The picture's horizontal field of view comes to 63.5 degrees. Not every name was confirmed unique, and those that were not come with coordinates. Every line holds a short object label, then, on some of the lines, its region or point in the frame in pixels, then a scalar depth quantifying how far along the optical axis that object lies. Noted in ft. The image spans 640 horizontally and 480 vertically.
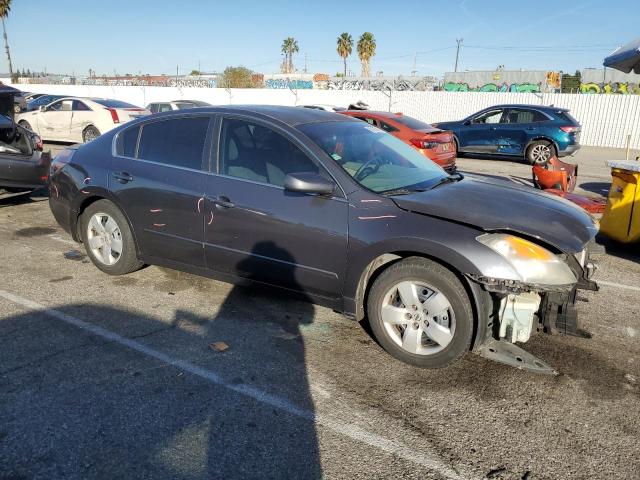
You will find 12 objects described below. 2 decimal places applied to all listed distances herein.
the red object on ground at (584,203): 20.24
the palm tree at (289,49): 317.22
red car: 34.71
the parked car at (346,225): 10.66
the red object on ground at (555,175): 25.72
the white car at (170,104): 55.21
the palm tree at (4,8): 158.20
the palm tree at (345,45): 252.01
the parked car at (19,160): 23.94
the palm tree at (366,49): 236.43
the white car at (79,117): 47.80
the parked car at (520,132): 45.99
